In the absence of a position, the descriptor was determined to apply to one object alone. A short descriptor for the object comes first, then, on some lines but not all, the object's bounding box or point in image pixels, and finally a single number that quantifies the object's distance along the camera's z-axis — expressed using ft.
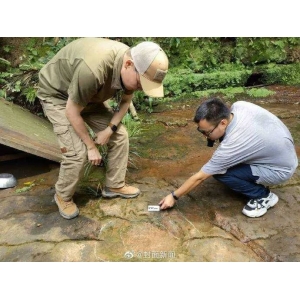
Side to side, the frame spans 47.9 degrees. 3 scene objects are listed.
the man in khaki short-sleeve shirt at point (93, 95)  8.62
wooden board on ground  12.01
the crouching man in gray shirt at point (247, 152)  9.65
